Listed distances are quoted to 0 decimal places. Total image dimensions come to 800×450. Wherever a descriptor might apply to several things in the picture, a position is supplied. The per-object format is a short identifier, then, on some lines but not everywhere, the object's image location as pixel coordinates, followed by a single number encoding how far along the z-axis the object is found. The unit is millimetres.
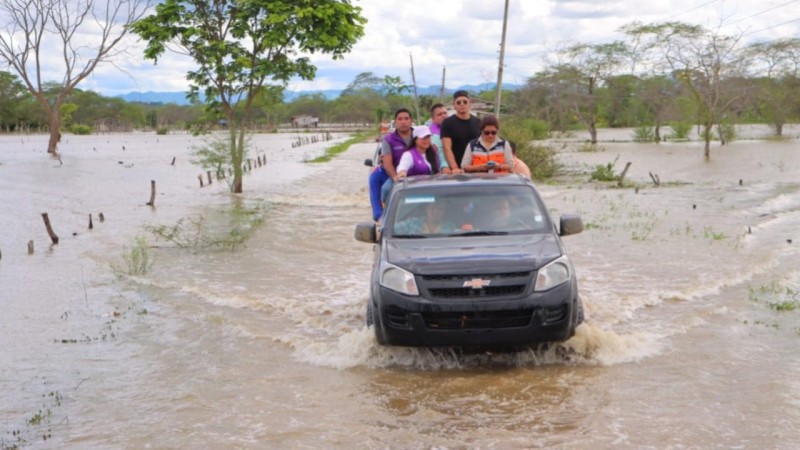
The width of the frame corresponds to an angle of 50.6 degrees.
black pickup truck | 6547
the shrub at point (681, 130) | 58969
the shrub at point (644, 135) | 58188
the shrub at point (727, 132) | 49562
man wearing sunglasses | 9867
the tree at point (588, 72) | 62594
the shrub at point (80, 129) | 120625
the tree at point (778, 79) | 55000
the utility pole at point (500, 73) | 29227
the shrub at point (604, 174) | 28839
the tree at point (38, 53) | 53219
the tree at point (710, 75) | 42469
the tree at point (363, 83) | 149875
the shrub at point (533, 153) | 28688
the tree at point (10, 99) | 104869
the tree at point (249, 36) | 22656
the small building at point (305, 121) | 148750
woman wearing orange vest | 8695
